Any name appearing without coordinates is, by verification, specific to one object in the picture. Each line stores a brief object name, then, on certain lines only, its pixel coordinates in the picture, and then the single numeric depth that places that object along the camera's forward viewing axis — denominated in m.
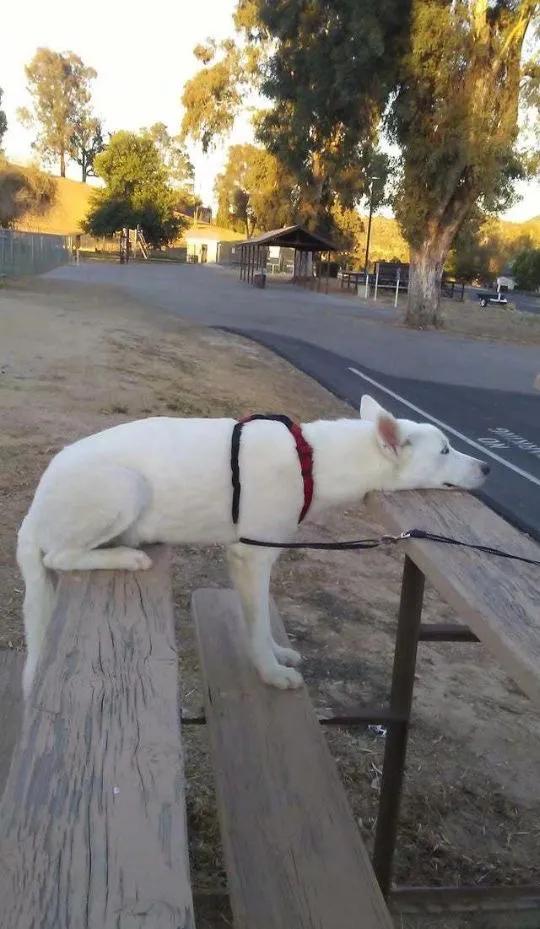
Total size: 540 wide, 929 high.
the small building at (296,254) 43.31
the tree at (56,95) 90.19
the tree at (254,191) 58.26
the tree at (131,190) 70.81
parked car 46.16
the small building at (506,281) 64.11
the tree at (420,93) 21.55
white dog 2.84
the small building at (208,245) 78.06
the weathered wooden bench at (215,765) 1.40
